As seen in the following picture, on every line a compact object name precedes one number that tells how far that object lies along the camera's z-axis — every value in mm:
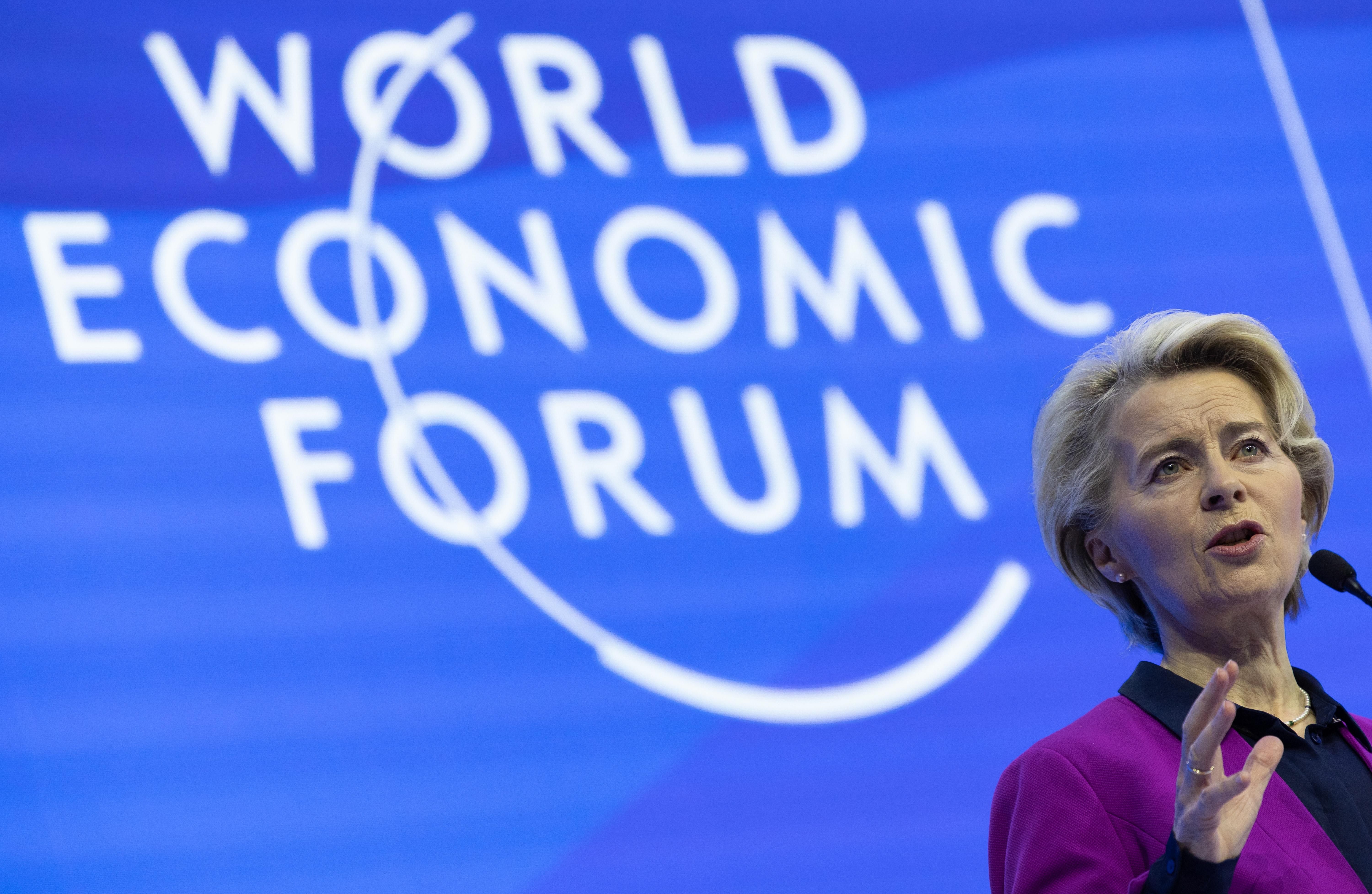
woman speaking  6941
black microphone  7030
